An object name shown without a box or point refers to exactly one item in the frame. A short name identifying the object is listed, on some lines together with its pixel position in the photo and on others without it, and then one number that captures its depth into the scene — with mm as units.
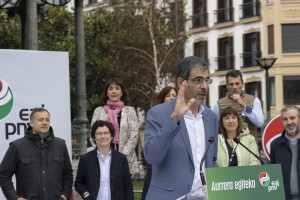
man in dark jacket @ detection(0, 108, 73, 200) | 9688
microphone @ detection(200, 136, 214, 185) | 7156
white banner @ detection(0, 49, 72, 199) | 10203
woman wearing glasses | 10672
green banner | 7156
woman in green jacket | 10594
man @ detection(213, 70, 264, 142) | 11250
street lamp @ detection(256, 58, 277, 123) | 32397
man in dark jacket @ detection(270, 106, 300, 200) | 10281
